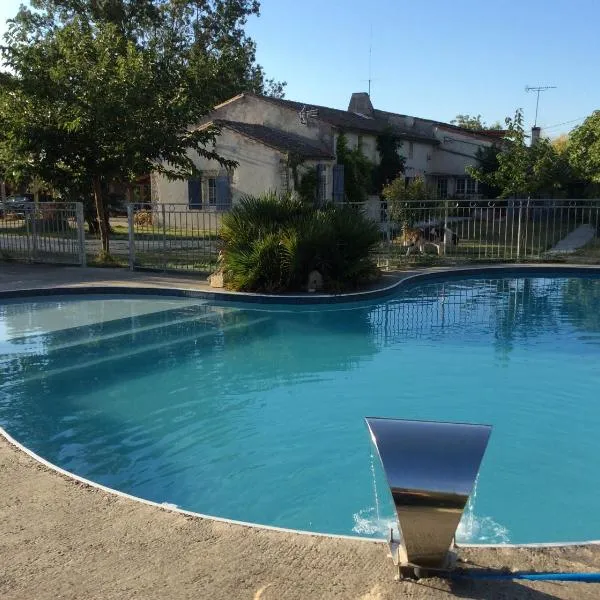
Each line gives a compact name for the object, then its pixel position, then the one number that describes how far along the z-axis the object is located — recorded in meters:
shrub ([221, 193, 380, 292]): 13.39
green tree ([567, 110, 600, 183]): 24.11
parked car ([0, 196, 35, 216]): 17.19
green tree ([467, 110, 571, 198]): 24.36
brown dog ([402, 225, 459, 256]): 19.27
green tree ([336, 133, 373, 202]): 29.31
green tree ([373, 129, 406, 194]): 33.62
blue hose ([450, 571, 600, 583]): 3.12
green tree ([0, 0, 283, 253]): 15.80
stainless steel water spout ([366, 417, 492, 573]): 2.87
